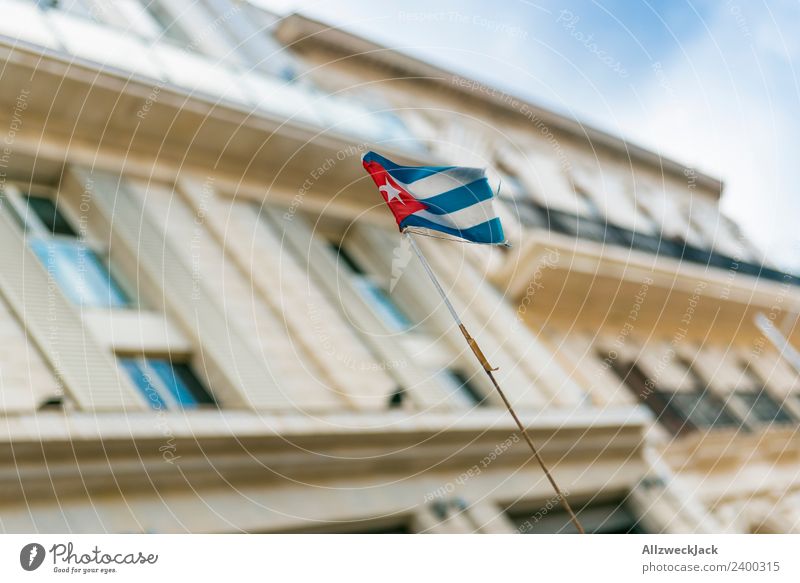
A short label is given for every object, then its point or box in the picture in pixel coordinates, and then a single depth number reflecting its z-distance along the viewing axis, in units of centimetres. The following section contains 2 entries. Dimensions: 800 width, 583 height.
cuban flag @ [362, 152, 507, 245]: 892
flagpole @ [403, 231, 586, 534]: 788
